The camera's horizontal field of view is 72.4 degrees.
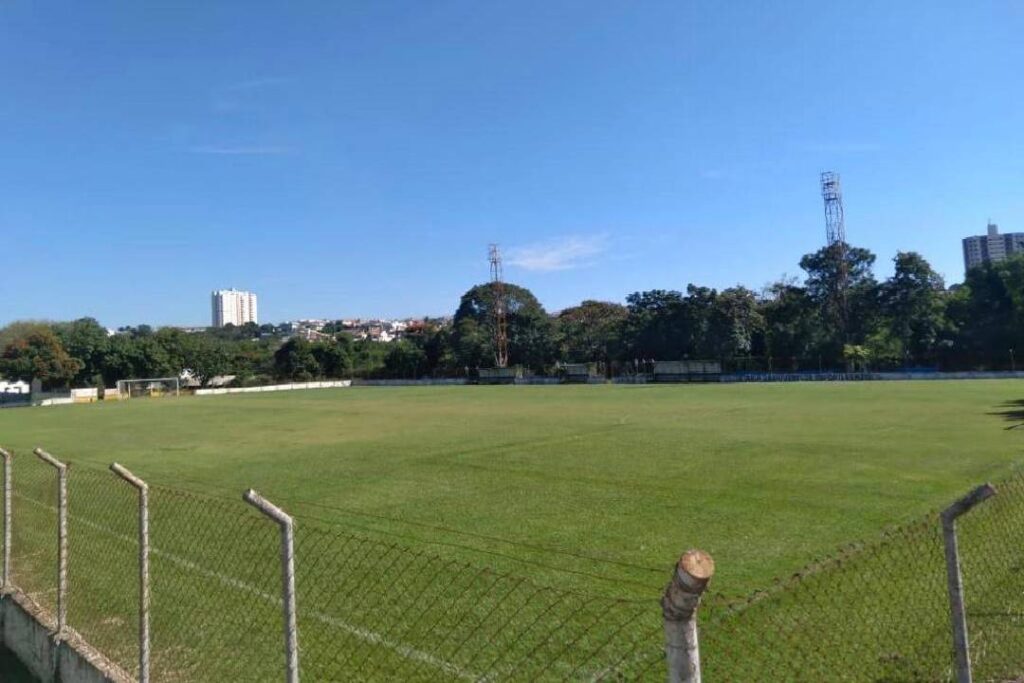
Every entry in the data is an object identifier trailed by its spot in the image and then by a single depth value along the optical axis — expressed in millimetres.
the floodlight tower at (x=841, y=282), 53875
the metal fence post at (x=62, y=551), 4844
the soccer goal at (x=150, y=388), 65000
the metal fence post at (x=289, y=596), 3125
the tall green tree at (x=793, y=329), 54500
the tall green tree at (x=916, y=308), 49719
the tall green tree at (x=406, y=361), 77000
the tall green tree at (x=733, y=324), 55406
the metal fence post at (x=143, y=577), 3998
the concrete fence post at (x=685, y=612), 1887
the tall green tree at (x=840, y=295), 52812
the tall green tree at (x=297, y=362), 78000
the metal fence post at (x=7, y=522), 5457
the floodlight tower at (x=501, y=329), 71188
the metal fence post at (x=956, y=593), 2877
